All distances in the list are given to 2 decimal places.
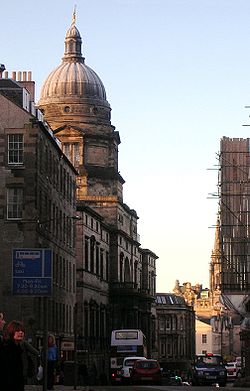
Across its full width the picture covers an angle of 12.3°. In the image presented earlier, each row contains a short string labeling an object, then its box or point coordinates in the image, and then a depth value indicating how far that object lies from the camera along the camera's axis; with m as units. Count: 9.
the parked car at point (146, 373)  59.79
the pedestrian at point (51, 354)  34.84
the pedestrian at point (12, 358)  15.11
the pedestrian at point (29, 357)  17.90
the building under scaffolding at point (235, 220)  79.88
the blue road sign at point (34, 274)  38.47
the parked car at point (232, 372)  92.12
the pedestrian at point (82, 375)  72.81
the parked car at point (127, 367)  68.12
